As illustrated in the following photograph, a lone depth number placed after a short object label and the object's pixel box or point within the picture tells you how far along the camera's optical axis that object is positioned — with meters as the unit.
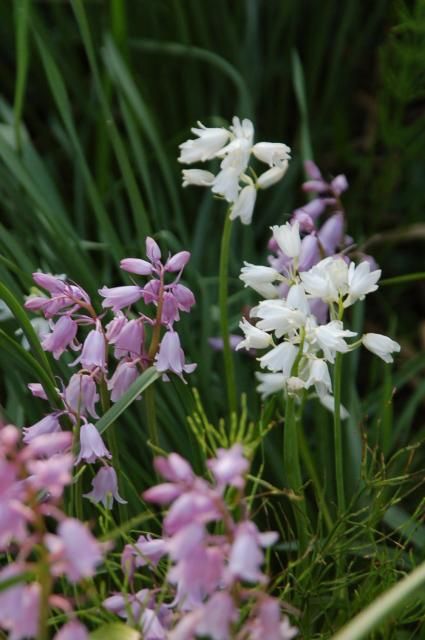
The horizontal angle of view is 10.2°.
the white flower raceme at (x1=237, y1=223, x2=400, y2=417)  0.99
